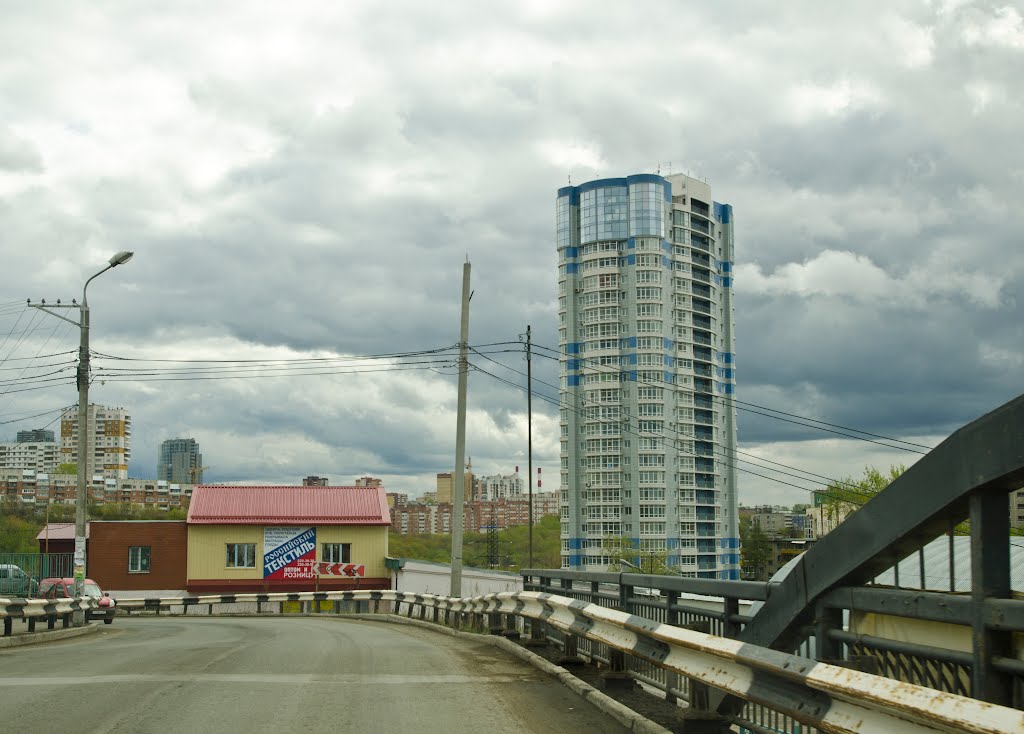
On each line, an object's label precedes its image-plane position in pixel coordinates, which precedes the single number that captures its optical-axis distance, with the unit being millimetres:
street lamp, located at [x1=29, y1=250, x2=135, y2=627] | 26781
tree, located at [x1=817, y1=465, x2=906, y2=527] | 78188
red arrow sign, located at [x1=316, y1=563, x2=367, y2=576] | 55250
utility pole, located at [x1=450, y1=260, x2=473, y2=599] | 26516
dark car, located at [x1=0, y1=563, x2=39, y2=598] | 40969
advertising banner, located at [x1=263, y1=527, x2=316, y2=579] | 54438
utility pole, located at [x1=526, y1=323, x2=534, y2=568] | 44625
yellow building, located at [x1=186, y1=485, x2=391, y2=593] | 54062
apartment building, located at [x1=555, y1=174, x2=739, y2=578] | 126875
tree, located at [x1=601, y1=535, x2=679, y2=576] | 117500
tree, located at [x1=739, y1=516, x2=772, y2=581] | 163500
